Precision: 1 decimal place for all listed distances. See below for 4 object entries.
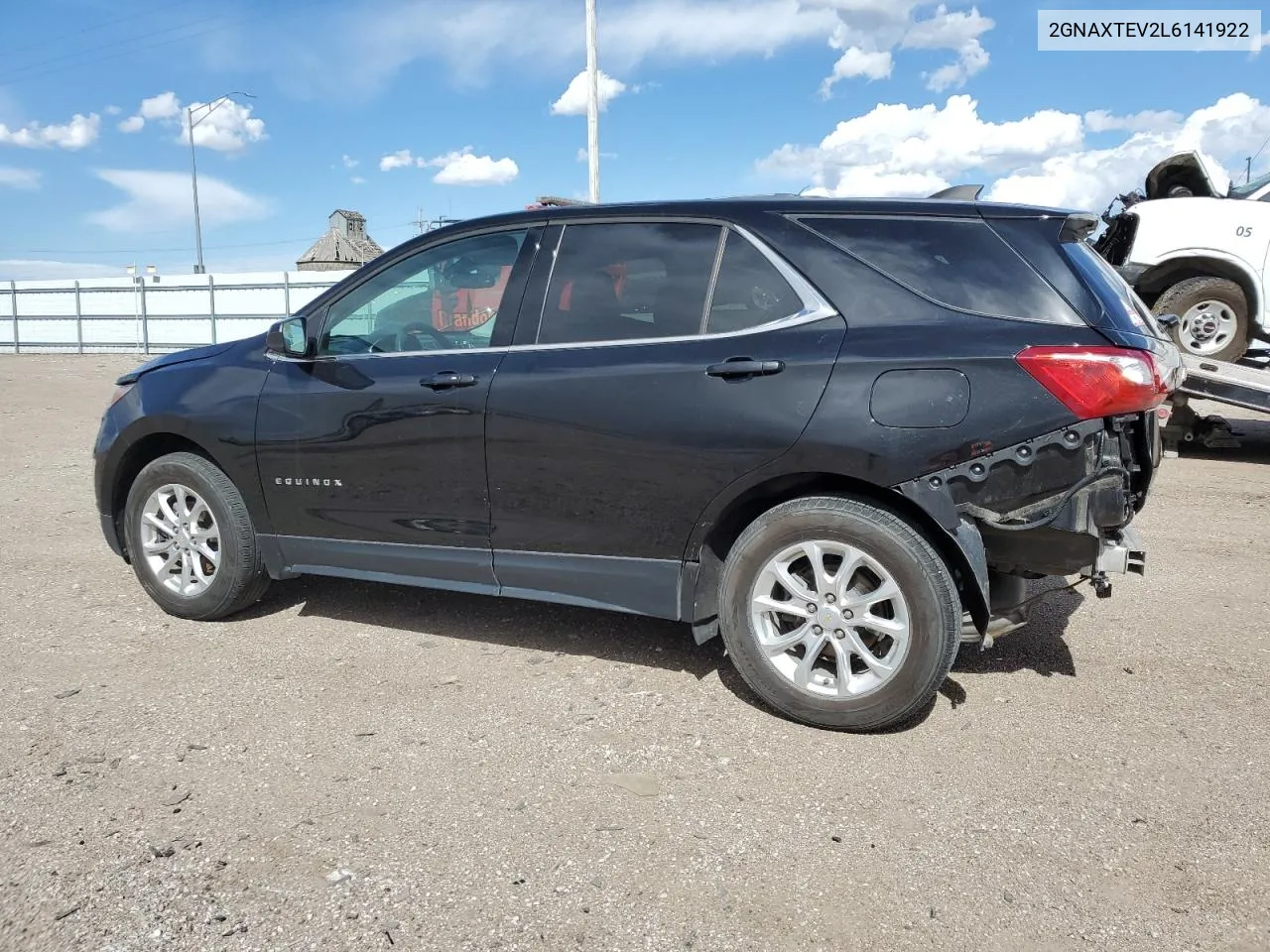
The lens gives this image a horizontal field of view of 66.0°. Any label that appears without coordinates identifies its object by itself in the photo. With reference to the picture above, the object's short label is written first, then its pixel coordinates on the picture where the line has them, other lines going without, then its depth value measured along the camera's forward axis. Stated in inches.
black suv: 124.3
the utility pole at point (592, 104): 621.6
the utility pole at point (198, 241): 1535.4
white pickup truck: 350.0
